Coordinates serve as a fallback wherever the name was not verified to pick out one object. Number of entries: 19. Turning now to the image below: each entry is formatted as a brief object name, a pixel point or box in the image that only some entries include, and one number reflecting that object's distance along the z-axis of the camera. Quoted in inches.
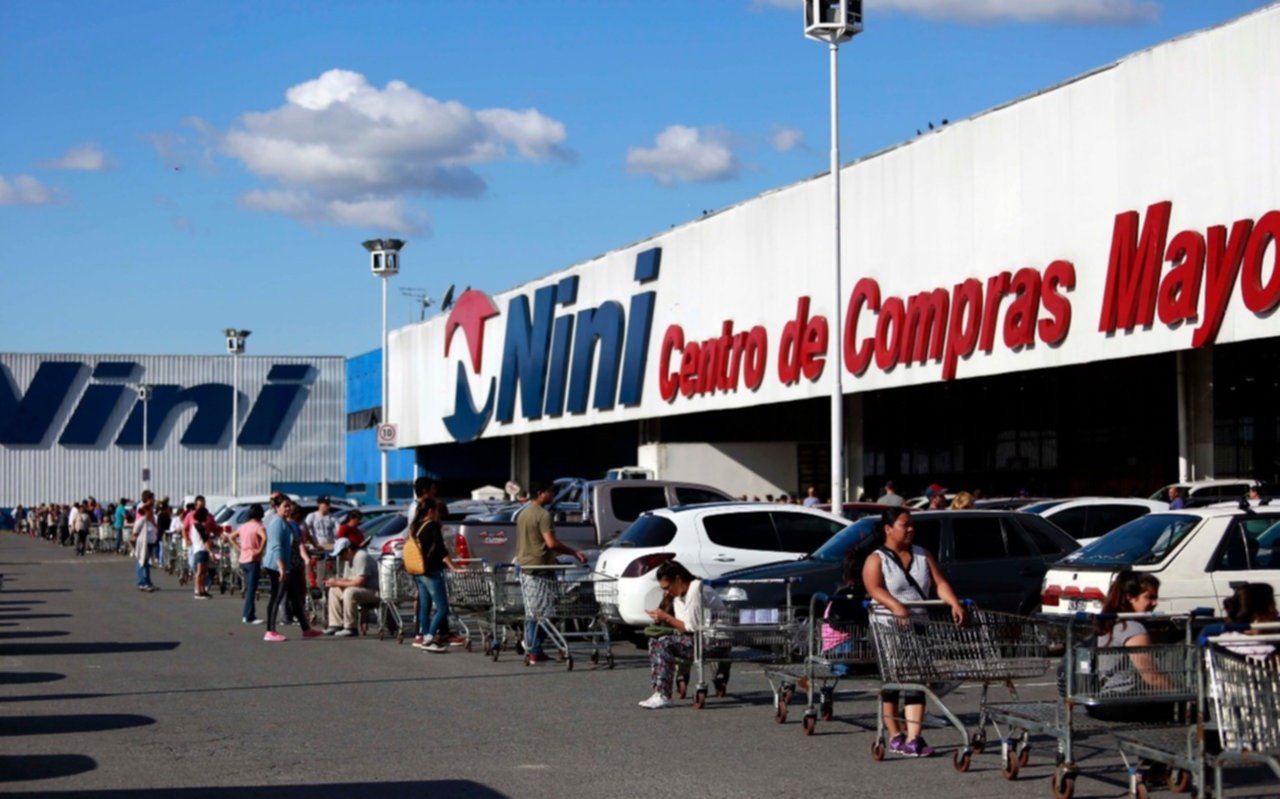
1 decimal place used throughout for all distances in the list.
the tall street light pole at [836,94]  1058.1
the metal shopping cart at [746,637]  564.4
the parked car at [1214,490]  1042.1
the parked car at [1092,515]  920.9
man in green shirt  709.3
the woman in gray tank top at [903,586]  453.1
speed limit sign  1852.9
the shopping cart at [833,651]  508.4
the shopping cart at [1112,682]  394.3
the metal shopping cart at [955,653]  444.1
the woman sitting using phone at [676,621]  564.1
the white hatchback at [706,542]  751.1
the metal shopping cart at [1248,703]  335.0
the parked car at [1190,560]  620.1
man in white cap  887.7
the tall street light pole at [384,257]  1840.6
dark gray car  713.6
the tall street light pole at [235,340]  2657.5
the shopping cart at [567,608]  700.7
